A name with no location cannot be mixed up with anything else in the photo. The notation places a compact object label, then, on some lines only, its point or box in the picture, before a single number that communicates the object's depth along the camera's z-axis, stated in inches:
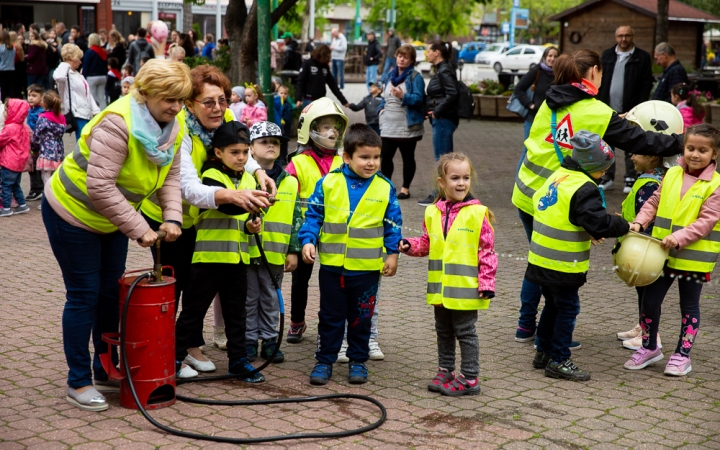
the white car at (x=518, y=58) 1859.9
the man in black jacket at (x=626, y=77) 446.6
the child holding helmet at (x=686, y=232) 208.4
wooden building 871.7
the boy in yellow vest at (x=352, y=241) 202.2
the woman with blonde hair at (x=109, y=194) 171.0
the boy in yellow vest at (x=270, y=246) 217.2
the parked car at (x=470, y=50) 2129.7
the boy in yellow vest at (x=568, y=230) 199.8
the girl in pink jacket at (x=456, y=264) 194.1
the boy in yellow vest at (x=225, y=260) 198.5
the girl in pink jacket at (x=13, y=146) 402.9
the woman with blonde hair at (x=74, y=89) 498.0
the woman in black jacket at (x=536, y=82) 444.5
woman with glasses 190.6
